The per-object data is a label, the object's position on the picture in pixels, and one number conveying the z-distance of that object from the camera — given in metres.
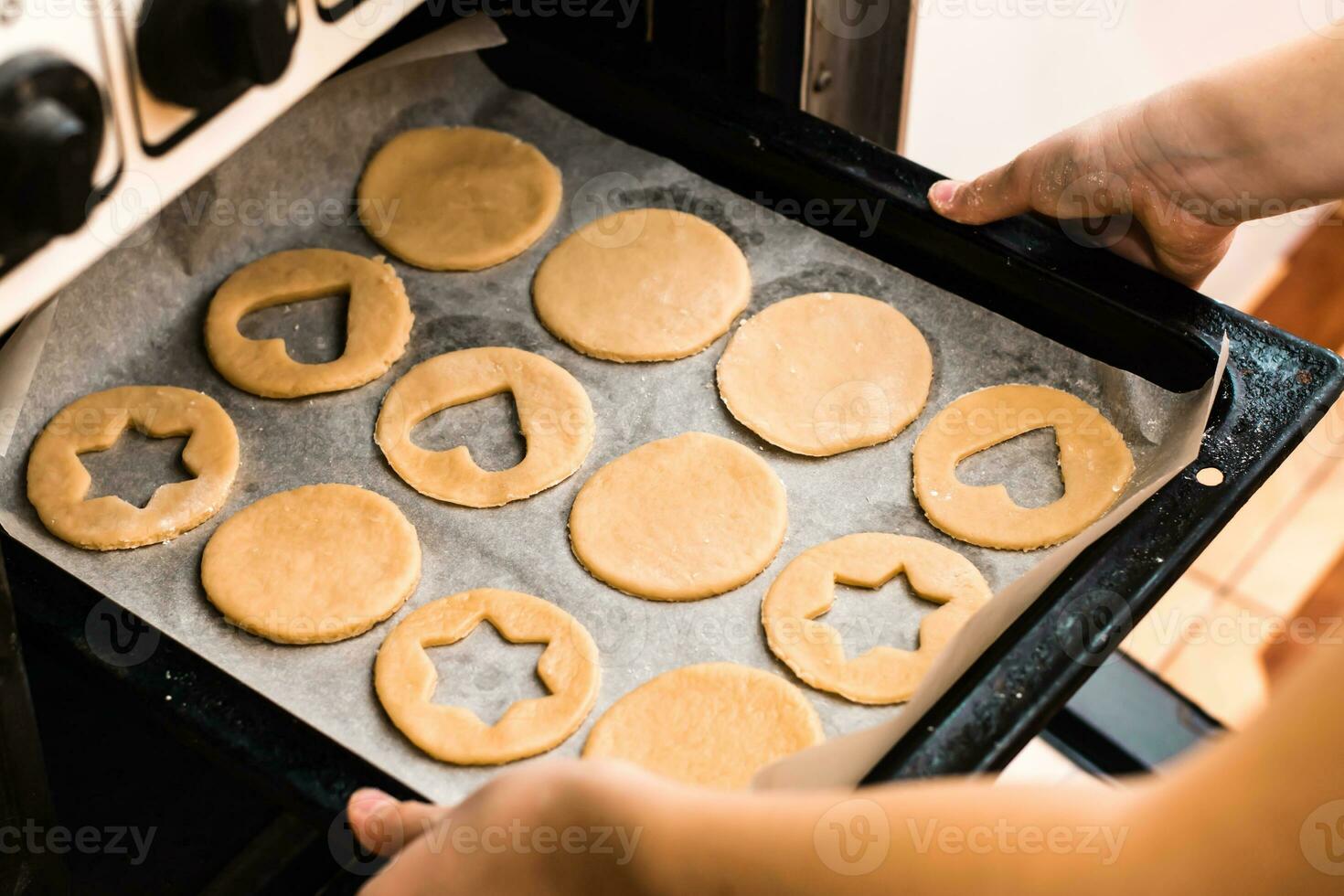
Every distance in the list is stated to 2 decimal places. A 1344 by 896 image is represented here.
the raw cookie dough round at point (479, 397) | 0.72
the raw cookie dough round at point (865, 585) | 0.67
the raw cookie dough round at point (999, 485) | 0.70
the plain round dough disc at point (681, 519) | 0.70
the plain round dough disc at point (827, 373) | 0.73
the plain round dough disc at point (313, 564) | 0.68
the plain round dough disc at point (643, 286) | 0.76
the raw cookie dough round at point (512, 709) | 0.65
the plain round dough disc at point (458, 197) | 0.78
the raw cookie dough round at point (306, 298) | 0.74
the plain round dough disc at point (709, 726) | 0.65
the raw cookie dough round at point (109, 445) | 0.69
